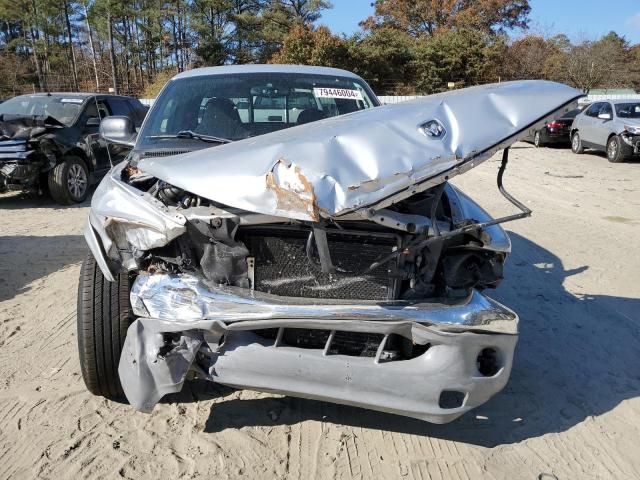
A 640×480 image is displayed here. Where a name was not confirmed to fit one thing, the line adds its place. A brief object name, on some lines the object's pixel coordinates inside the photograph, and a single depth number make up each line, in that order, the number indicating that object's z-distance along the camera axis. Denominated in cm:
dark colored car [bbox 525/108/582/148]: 1714
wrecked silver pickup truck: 227
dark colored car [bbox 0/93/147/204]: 795
